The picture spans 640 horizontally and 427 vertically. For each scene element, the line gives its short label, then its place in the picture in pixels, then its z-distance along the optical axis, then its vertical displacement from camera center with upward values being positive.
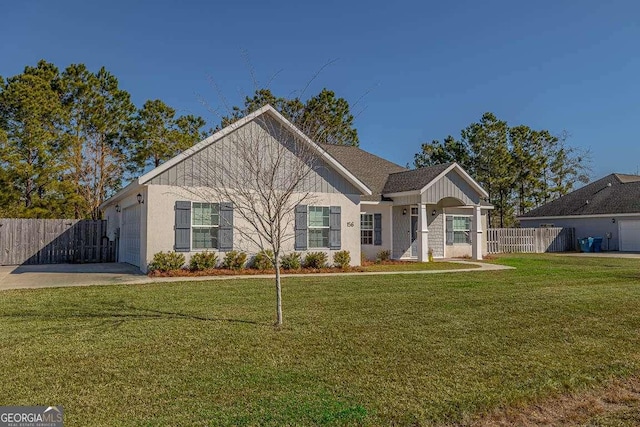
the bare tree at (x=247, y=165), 10.51 +2.13
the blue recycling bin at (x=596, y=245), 27.50 -0.08
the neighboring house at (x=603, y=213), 27.39 +2.06
